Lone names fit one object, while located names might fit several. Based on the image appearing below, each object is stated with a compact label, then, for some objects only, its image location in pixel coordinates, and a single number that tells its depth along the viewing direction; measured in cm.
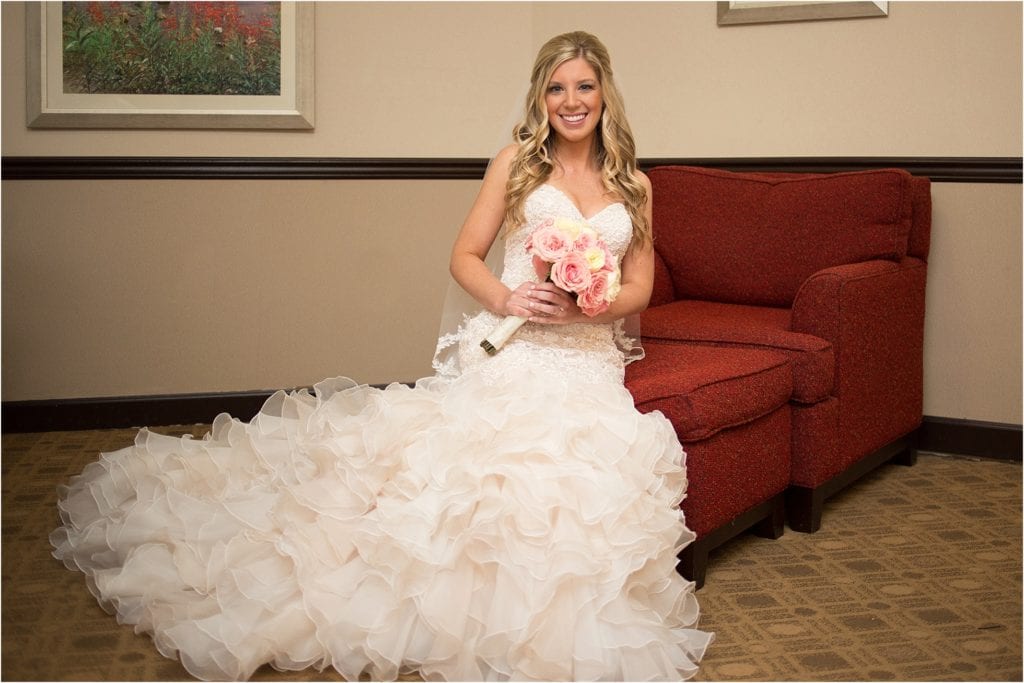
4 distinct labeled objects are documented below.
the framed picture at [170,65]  491
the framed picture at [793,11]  495
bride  273
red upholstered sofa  398
